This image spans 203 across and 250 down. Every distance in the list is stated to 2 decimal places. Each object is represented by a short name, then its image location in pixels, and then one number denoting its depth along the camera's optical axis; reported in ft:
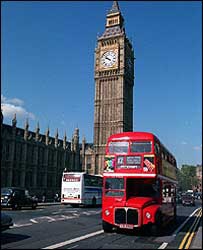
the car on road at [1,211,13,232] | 42.39
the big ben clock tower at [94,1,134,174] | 306.96
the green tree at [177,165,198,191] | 452.76
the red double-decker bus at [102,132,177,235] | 50.75
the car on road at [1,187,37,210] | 99.76
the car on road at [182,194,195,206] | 159.22
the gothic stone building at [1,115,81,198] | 213.05
